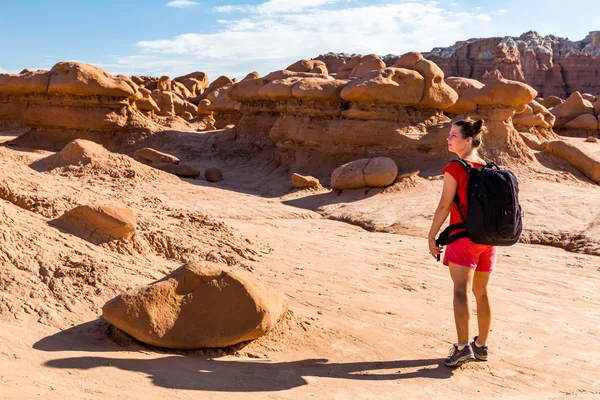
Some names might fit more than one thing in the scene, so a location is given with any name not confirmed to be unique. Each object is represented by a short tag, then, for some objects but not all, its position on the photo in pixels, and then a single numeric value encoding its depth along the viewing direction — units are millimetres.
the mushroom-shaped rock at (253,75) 19172
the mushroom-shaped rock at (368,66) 15195
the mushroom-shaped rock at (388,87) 12273
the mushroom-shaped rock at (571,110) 24500
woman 3381
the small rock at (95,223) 4531
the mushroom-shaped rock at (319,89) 12867
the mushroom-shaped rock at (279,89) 13539
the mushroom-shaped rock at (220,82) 27266
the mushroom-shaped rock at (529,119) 17609
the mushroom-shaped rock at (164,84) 26822
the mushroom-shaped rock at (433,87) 12727
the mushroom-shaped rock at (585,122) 23641
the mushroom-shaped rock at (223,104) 19141
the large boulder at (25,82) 14836
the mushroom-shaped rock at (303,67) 18562
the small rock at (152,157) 13484
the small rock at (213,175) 13180
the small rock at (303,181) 12055
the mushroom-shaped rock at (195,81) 31847
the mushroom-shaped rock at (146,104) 18514
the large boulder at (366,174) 11242
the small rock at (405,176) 11523
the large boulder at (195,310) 3291
